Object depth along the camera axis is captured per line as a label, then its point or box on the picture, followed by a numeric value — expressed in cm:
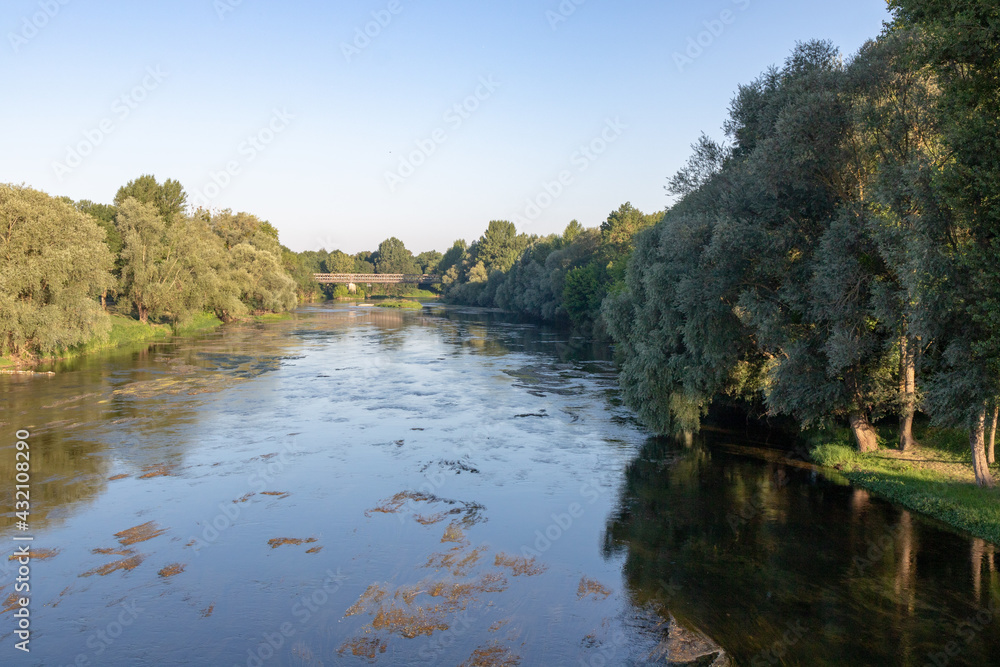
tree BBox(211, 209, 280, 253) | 9819
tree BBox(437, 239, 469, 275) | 19400
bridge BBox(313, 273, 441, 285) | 17600
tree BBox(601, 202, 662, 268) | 8364
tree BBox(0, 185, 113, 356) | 4050
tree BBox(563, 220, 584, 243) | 11938
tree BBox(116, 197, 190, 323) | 6241
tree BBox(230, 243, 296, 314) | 8494
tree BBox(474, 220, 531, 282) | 15038
